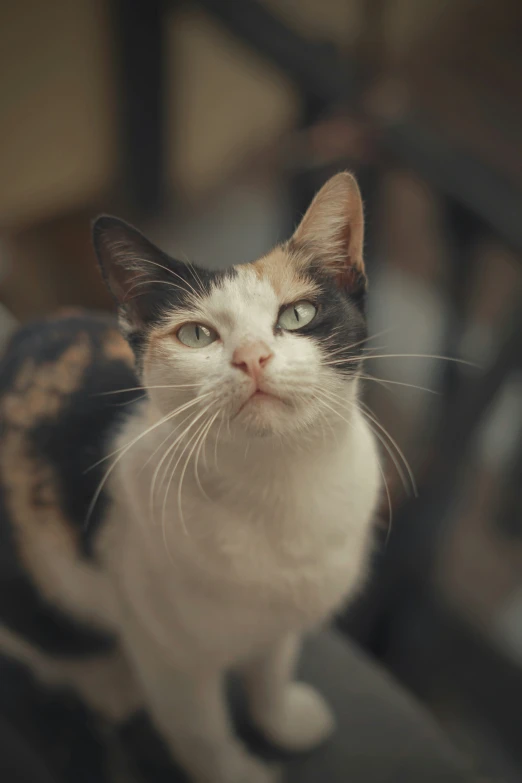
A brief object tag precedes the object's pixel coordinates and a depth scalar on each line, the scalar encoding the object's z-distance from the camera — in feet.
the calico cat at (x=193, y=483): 1.53
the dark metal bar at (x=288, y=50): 2.28
